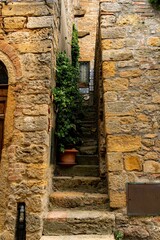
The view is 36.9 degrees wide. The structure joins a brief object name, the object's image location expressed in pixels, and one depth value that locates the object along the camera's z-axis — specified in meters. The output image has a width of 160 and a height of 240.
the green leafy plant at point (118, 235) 3.10
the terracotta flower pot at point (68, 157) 4.25
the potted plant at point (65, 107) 4.20
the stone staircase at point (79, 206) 3.13
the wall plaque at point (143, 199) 3.24
